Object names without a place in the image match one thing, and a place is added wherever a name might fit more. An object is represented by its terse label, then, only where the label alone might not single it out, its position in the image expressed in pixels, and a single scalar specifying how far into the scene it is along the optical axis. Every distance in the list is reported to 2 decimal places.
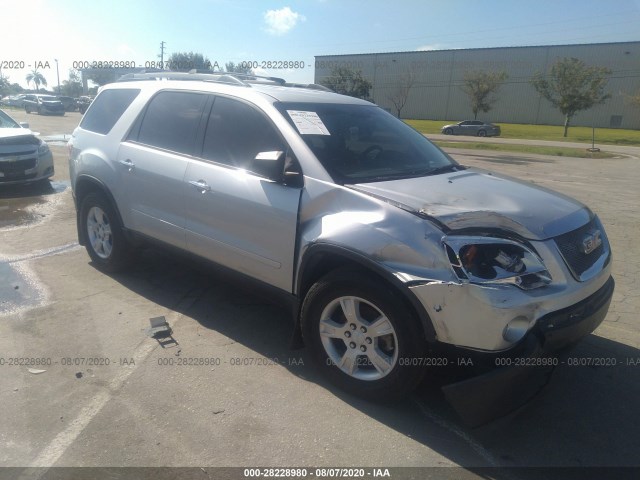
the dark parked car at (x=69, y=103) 46.78
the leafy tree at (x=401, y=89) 60.84
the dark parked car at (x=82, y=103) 41.53
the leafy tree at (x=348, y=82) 42.16
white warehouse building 56.72
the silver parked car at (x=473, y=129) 42.03
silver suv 2.76
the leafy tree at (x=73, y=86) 80.06
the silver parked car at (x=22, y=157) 9.18
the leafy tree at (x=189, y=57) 32.29
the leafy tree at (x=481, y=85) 50.78
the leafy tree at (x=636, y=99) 43.44
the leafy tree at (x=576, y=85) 40.69
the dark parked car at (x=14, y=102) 47.44
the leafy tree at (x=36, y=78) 98.88
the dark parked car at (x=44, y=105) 39.72
